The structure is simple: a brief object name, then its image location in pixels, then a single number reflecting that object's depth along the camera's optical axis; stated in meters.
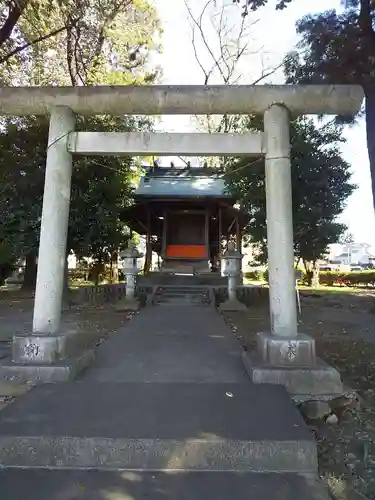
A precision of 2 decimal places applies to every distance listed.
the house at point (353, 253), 97.75
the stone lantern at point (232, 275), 12.83
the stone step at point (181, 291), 14.18
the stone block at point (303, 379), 4.30
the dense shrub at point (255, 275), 35.15
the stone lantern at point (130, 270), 12.55
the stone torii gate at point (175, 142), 4.96
